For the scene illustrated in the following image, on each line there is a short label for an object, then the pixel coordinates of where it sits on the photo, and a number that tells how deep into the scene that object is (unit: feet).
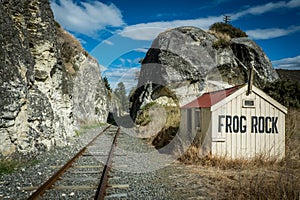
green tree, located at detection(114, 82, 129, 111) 384.27
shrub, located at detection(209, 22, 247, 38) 98.27
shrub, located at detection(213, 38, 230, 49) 77.92
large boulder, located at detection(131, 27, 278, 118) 70.38
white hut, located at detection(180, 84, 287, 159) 26.71
